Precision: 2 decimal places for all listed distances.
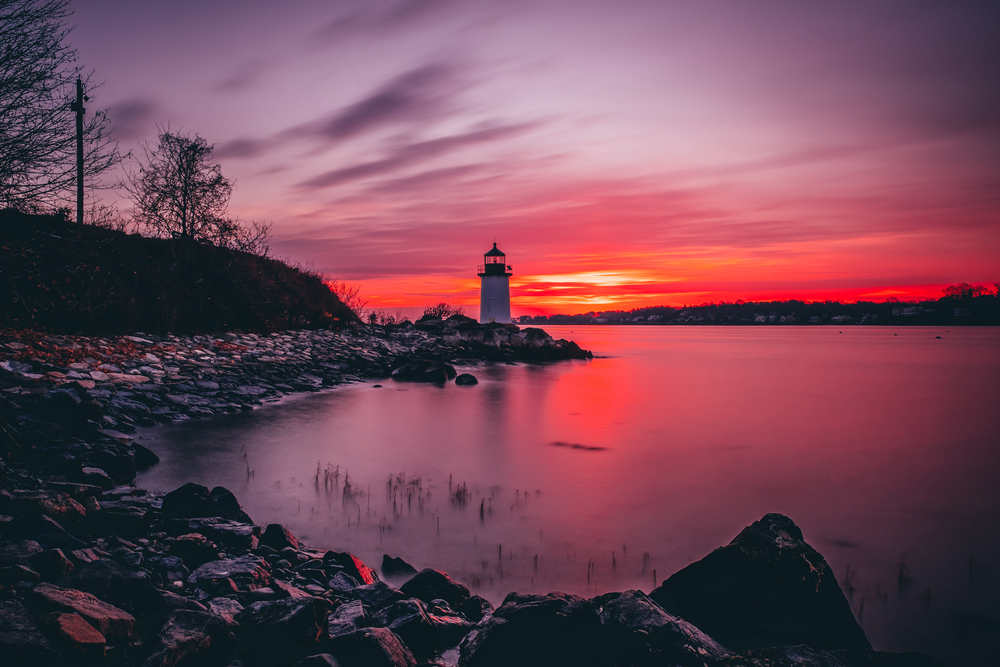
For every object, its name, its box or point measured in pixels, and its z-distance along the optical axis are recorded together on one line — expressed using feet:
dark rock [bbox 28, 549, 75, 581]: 12.73
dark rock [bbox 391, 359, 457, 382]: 84.33
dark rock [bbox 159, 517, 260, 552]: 18.22
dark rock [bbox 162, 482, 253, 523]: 20.90
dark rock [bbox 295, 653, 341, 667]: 11.27
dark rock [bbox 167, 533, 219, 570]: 16.33
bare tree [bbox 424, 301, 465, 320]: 160.13
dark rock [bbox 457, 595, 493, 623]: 16.12
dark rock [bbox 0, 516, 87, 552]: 14.19
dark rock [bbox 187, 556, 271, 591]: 14.98
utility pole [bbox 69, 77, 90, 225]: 77.15
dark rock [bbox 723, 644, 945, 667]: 12.13
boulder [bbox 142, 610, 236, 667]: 10.66
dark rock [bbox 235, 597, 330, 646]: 12.23
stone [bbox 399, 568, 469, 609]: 16.42
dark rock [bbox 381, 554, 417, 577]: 20.24
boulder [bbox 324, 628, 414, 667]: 11.73
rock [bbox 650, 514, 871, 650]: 14.61
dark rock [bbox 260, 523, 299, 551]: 19.35
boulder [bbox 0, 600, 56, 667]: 9.46
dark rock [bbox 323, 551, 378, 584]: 17.46
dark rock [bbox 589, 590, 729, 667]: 12.14
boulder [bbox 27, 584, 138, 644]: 10.69
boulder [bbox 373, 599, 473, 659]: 13.44
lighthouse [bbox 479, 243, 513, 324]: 161.79
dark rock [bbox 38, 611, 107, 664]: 9.93
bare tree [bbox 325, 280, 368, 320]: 121.64
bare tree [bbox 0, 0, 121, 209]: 36.19
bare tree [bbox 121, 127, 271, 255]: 78.18
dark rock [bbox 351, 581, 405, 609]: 15.34
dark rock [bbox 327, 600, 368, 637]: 13.14
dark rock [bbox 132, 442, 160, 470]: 30.07
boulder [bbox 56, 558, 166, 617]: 12.07
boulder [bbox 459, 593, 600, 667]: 12.44
